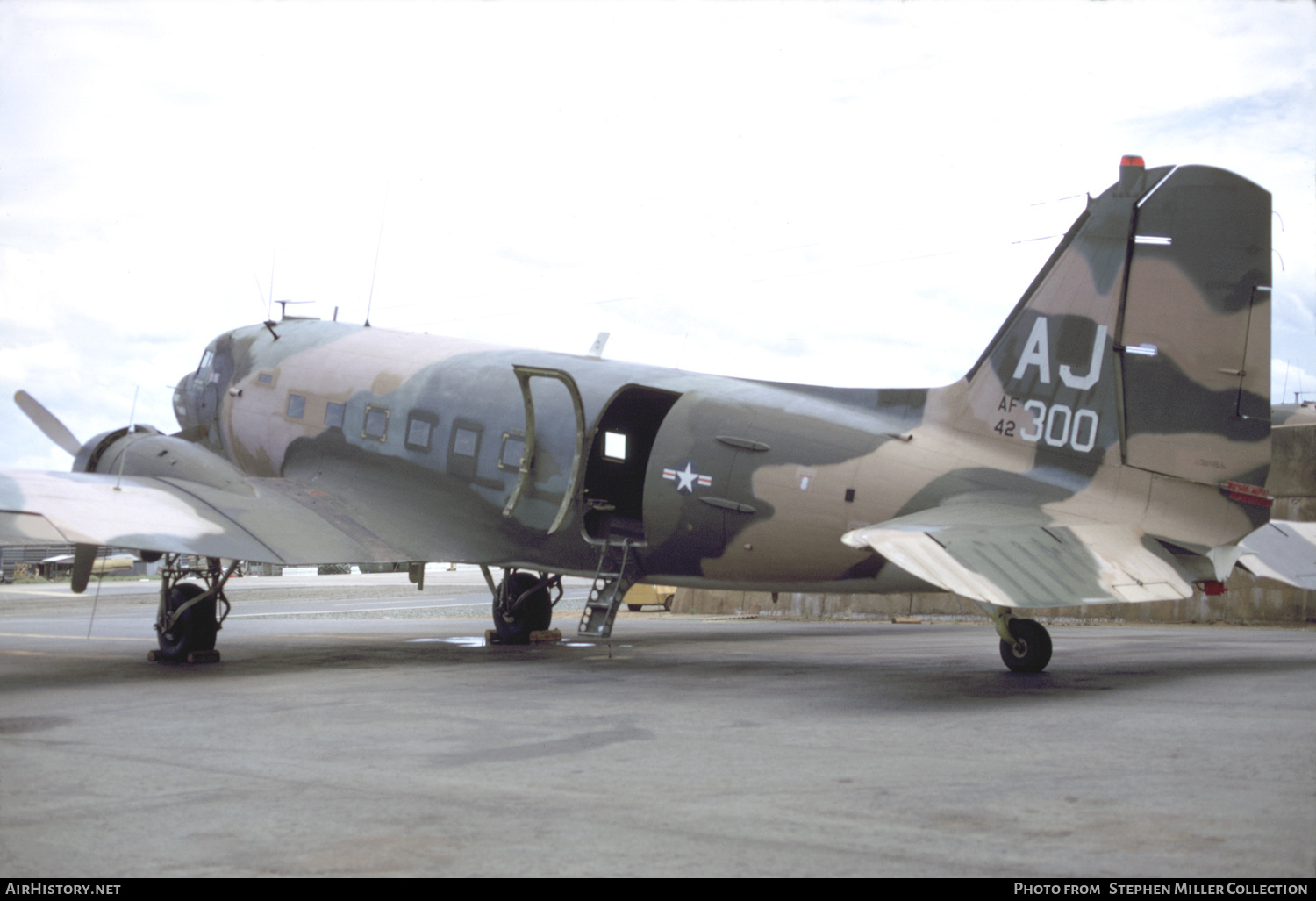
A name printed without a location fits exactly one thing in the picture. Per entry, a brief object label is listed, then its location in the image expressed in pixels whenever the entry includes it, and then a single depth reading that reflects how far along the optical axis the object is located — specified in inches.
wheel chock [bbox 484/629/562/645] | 859.4
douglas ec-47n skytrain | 530.0
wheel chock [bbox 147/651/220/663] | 692.1
